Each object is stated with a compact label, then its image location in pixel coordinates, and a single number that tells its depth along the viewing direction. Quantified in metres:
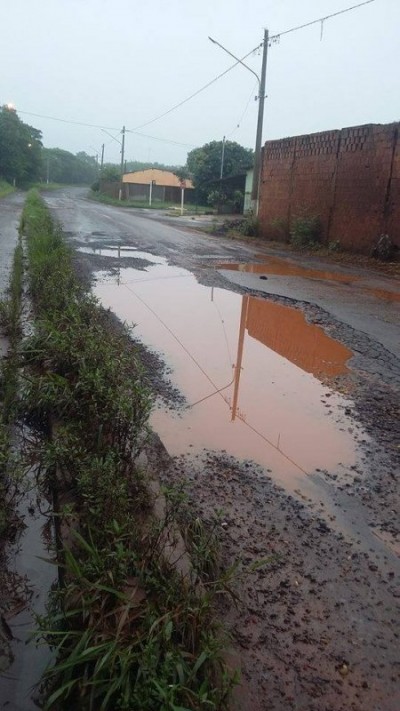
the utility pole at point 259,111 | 19.98
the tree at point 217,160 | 42.56
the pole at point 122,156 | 53.11
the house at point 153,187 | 55.32
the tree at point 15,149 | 59.31
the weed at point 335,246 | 15.94
